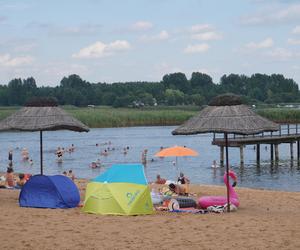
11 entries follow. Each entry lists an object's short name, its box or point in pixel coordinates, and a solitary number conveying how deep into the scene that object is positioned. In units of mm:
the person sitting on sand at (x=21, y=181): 22031
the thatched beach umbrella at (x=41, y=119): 16344
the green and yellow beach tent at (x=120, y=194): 14156
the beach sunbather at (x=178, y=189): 18984
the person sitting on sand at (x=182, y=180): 21203
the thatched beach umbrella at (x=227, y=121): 14422
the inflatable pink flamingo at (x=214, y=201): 15258
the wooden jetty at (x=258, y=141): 38531
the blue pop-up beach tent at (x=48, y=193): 15375
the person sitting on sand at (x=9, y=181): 22209
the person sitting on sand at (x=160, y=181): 25500
